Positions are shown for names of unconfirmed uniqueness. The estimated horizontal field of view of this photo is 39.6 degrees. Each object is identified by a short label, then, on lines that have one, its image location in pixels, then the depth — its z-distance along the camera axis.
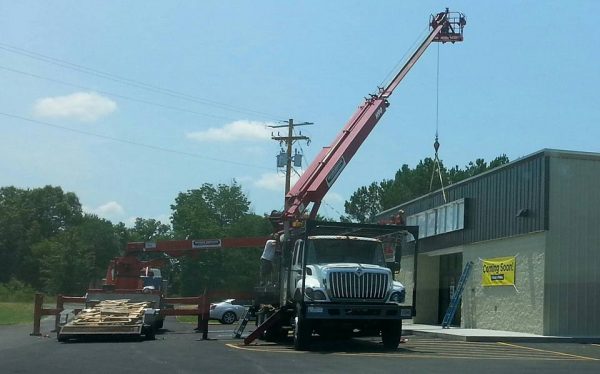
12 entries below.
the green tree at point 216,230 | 70.06
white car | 39.70
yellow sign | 28.47
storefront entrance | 35.12
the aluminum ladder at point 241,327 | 24.92
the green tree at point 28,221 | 101.89
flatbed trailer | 22.83
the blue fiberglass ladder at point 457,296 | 31.83
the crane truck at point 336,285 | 19.88
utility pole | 48.45
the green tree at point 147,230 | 108.19
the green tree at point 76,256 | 81.56
